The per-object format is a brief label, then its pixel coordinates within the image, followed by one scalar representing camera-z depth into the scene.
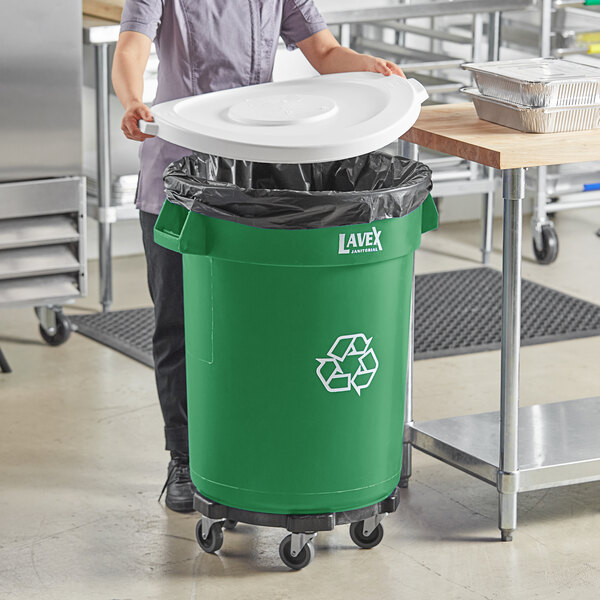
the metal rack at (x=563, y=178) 7.41
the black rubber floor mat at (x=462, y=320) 6.21
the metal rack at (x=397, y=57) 6.34
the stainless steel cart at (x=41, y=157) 5.51
